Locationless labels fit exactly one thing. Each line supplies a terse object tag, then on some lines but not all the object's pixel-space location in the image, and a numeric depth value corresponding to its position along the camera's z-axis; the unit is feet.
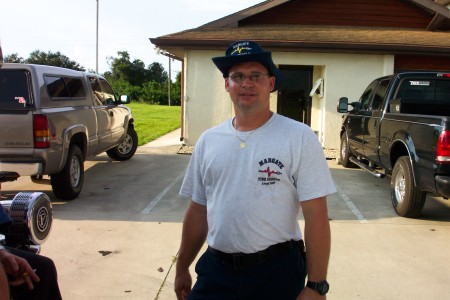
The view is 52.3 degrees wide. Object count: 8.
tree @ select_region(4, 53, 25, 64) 242.56
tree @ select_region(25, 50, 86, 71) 255.09
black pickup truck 16.39
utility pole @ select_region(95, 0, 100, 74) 122.55
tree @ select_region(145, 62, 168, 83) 264.11
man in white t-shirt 6.49
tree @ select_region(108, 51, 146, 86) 250.98
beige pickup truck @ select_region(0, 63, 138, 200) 19.07
